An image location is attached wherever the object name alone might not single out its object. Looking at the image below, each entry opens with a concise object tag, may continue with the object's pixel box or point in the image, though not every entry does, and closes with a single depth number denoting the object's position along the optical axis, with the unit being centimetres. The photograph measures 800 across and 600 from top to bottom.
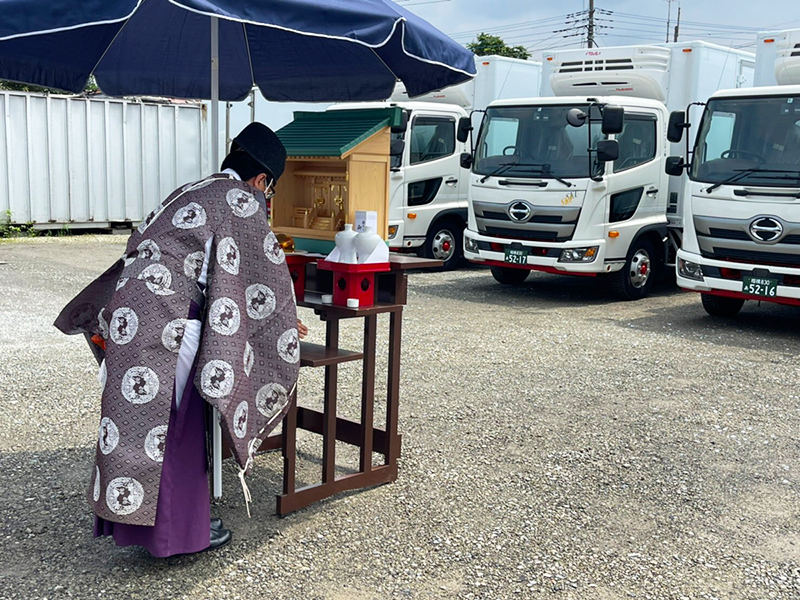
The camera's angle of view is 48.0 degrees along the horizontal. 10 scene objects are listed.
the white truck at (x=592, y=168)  962
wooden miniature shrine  413
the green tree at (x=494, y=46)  3597
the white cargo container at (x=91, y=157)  1471
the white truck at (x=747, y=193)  789
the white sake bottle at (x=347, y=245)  388
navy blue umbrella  309
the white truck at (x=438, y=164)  1164
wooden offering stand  389
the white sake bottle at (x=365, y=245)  388
